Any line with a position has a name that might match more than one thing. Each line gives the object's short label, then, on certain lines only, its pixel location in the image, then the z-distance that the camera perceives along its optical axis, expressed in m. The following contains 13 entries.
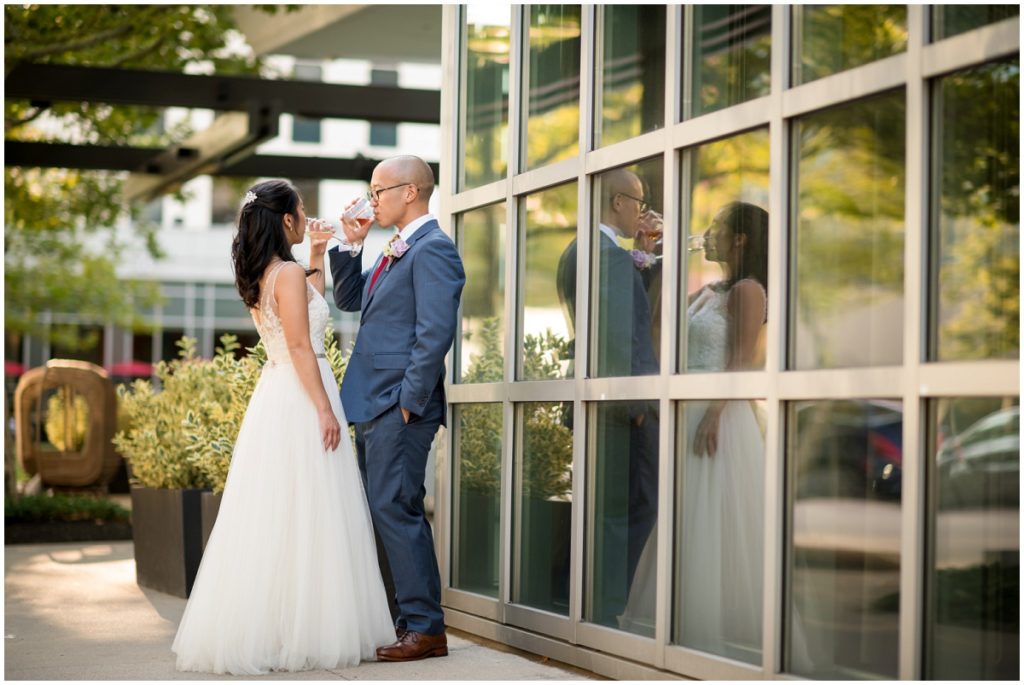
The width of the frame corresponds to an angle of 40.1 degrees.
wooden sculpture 14.56
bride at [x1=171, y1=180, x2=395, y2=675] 5.62
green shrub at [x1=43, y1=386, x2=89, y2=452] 14.66
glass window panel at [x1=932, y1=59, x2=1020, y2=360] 3.69
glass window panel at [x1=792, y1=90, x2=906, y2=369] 4.04
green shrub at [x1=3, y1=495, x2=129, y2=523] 12.31
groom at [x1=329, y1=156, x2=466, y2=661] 5.79
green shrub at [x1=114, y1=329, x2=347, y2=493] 8.00
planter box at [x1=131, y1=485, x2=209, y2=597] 8.12
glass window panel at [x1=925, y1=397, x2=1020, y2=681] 3.70
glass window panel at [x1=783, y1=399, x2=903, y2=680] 4.02
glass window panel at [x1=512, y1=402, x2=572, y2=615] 5.89
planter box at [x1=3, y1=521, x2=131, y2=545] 12.12
